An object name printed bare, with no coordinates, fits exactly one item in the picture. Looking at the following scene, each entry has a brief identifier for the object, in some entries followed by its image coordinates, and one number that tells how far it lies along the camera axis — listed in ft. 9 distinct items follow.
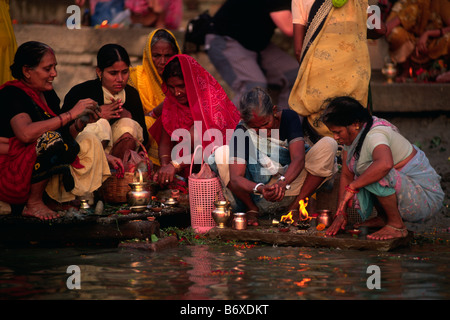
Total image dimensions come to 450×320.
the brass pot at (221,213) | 40.96
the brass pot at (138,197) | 42.14
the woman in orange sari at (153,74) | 50.37
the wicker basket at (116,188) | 44.50
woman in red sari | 45.03
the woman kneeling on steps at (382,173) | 37.47
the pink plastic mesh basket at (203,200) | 42.14
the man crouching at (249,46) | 52.80
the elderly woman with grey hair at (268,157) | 40.73
